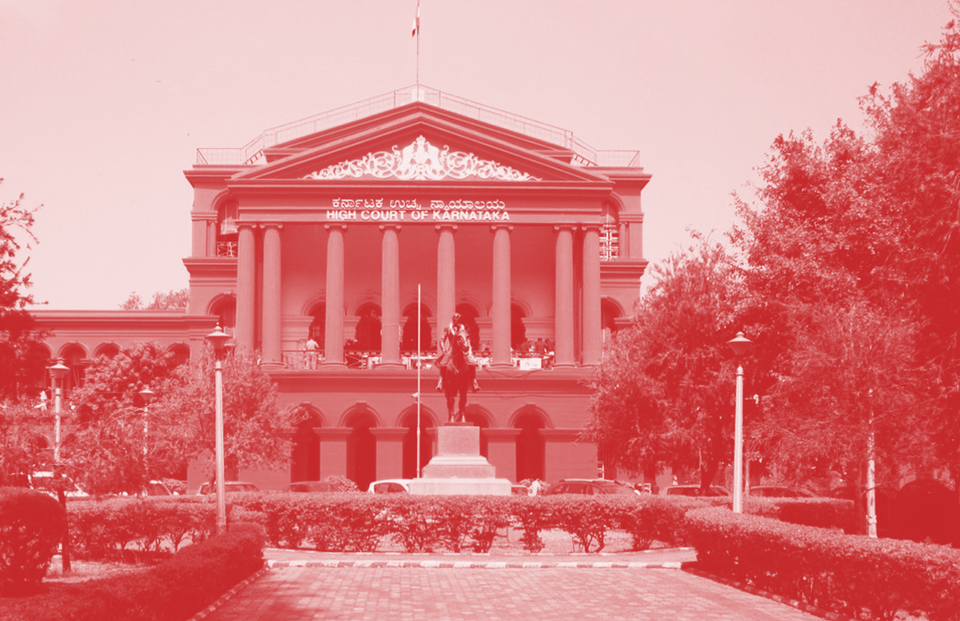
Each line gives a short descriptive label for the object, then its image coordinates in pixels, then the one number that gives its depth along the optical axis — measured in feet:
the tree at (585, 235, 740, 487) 110.01
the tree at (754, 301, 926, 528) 74.23
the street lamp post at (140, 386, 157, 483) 114.05
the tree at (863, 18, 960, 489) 66.80
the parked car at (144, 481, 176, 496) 121.08
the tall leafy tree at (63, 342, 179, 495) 69.77
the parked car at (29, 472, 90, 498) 65.77
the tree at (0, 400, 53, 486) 63.98
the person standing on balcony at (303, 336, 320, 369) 170.51
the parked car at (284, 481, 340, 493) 122.14
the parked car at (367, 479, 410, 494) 111.65
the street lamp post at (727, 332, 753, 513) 70.08
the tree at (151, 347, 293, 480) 128.77
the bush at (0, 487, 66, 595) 39.96
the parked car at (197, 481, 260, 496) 123.34
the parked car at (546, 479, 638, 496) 113.91
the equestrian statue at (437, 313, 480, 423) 89.97
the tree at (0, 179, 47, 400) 78.84
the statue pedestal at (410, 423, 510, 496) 86.99
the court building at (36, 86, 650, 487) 163.94
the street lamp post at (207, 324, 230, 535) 67.26
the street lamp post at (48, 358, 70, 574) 66.32
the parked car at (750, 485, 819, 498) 128.98
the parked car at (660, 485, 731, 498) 126.78
